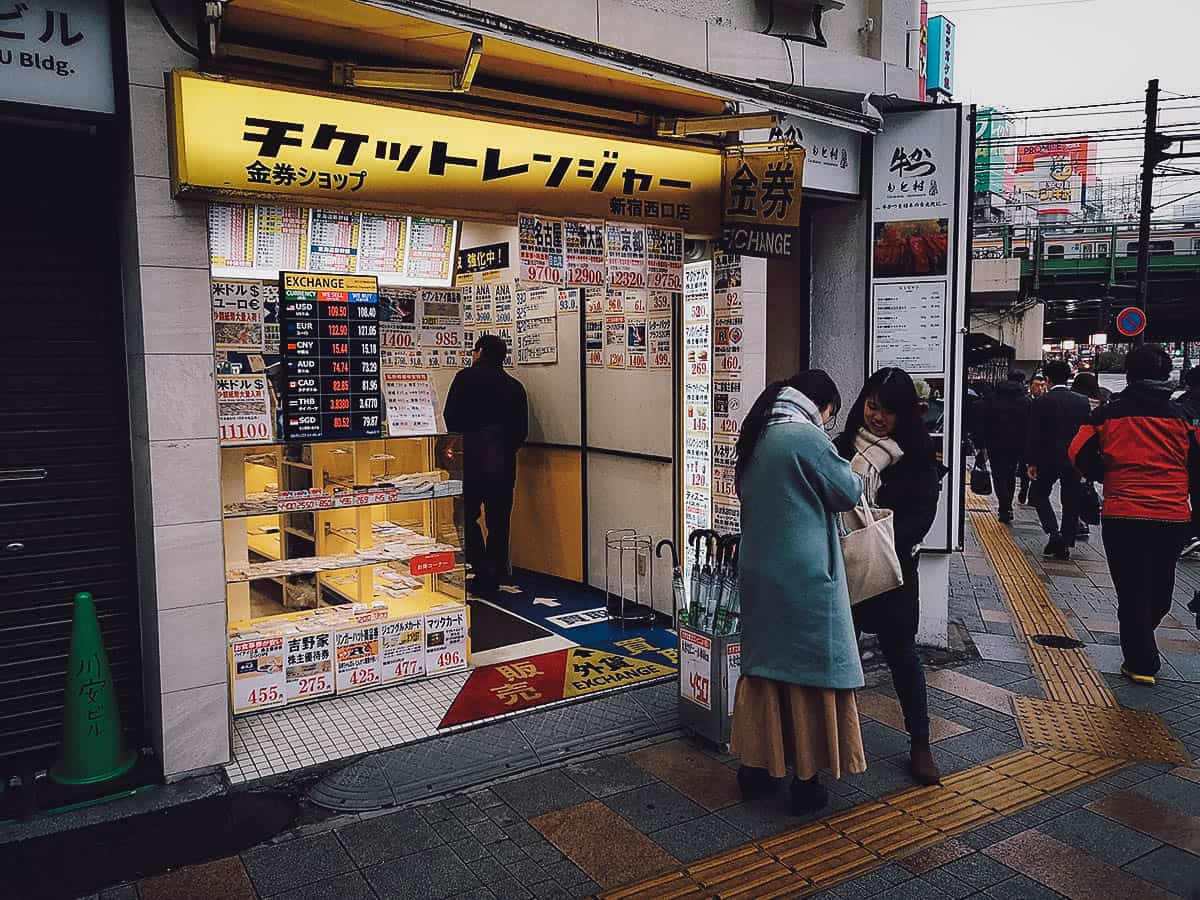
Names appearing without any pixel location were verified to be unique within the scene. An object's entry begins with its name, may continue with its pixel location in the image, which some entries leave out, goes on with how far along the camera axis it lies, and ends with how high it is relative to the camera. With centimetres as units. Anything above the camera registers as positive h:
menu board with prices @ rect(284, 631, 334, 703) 531 -185
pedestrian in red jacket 567 -83
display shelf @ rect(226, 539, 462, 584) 539 -128
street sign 1599 +74
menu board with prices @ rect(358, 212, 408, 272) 553 +82
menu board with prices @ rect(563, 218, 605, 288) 546 +73
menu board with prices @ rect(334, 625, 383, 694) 549 -187
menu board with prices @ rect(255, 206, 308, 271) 504 +78
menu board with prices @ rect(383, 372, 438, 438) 575 -25
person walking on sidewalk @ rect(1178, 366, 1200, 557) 863 -41
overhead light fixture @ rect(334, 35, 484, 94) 431 +146
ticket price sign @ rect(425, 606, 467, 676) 581 -186
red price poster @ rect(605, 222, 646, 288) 566 +75
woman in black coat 434 -73
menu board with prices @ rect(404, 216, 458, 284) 592 +83
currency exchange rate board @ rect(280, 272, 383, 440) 513 +8
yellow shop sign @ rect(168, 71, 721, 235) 409 +114
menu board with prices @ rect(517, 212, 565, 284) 521 +73
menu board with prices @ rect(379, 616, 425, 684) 565 -187
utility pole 1691 +370
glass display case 533 -130
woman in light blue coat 385 -106
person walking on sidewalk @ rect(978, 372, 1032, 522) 1241 -99
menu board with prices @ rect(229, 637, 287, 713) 512 -184
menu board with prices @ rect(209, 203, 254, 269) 465 +78
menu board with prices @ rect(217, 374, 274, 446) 510 -24
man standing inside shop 784 -67
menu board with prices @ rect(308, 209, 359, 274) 527 +79
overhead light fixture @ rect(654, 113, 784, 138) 529 +151
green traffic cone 426 -171
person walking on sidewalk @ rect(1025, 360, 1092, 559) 1020 -107
